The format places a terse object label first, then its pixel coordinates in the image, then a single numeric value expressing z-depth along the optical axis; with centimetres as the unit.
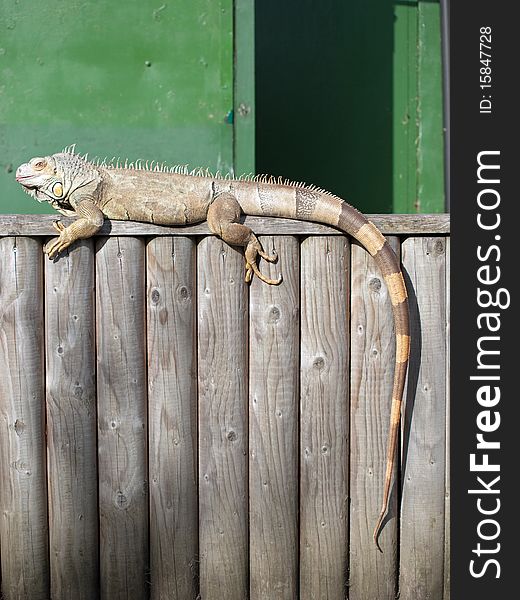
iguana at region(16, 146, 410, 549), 365
